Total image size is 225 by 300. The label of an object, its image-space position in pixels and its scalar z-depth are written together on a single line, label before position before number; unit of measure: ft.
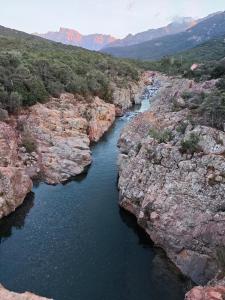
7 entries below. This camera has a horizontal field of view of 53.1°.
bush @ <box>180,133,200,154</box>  72.49
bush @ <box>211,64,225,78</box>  112.35
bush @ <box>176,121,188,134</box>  80.29
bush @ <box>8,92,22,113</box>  113.37
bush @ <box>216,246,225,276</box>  52.33
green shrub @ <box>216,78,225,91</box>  93.83
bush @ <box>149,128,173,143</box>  80.23
